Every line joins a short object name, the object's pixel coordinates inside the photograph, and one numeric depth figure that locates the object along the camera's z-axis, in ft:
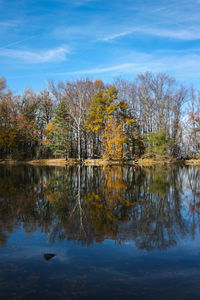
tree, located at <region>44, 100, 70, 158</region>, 143.23
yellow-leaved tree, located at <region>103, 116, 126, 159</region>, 129.04
